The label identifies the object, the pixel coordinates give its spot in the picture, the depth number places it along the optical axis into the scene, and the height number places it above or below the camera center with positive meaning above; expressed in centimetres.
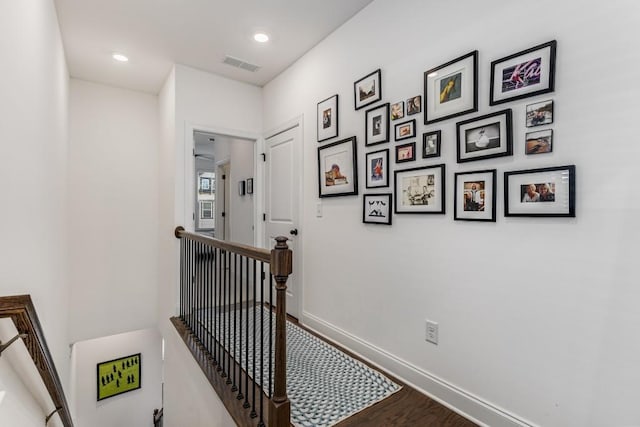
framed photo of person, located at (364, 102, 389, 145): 220 +63
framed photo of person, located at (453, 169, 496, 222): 162 +9
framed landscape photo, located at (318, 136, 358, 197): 249 +36
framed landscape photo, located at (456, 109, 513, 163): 155 +40
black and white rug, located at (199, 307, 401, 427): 171 -111
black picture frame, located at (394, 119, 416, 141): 202 +54
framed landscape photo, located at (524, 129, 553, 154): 142 +33
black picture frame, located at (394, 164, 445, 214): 187 +14
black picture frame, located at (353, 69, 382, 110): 226 +92
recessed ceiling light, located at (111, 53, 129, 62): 316 +158
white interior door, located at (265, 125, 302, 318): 321 +19
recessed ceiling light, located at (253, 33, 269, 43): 279 +158
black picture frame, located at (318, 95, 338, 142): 266 +82
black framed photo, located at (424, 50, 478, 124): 171 +72
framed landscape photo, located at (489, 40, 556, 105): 141 +67
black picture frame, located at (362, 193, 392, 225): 219 +2
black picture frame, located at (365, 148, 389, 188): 220 +31
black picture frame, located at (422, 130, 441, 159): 187 +42
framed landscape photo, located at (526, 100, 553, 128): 142 +46
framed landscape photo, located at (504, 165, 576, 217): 136 +10
